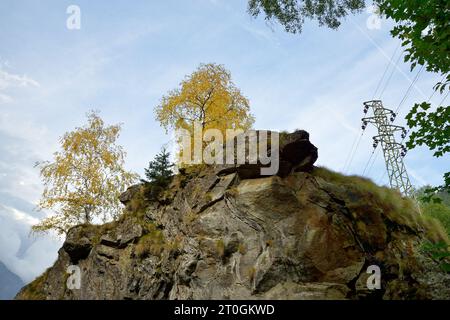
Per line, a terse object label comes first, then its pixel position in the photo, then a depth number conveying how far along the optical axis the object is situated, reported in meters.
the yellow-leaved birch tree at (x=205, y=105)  22.67
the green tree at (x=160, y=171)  19.88
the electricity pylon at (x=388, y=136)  30.80
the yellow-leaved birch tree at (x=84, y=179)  23.98
